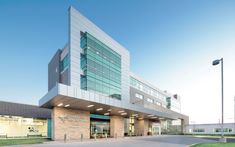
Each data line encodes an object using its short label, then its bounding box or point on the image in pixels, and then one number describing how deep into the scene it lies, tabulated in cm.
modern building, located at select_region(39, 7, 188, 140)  1723
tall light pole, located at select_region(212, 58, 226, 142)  1266
